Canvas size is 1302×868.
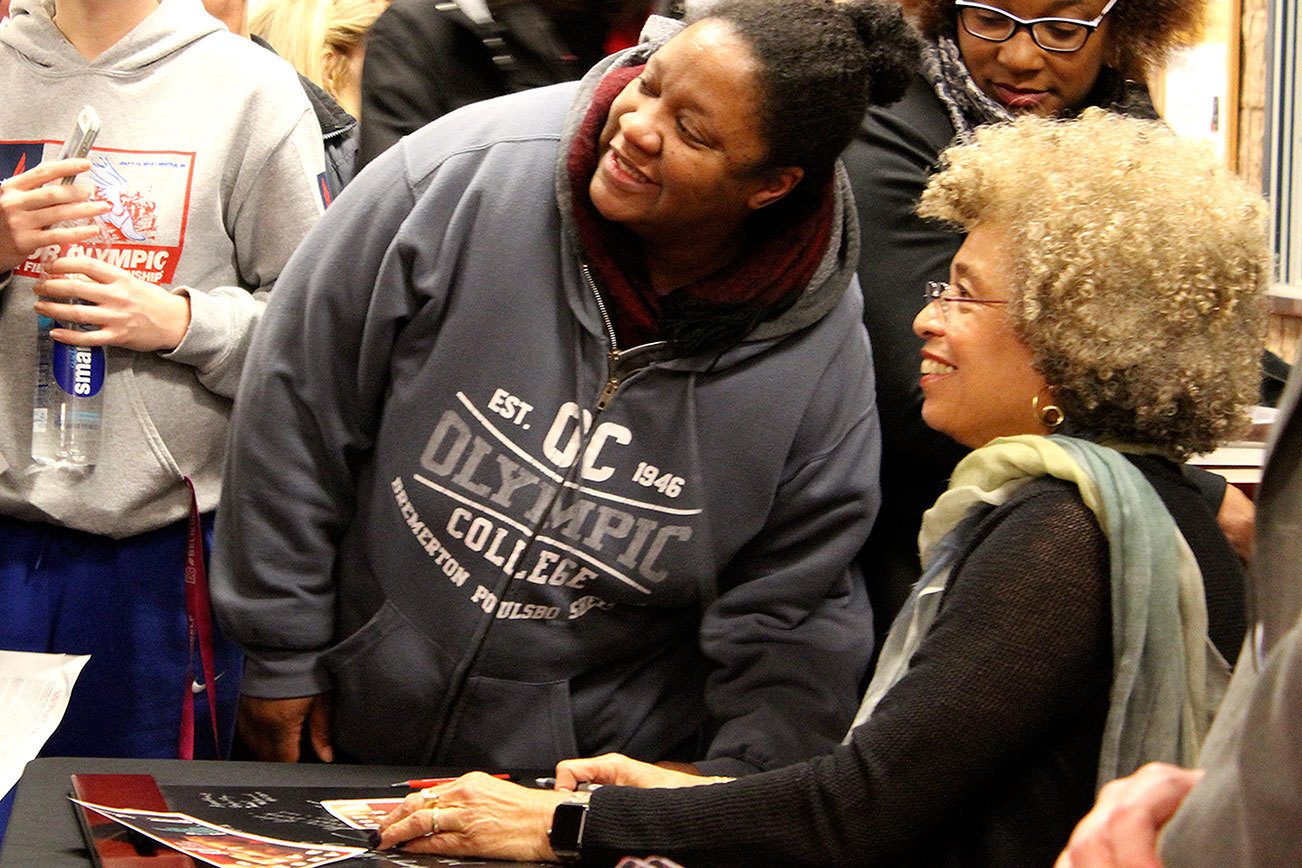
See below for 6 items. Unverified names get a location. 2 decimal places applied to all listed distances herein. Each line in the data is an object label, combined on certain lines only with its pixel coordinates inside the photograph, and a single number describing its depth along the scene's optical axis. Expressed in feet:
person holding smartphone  10.98
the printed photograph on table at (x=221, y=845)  9.00
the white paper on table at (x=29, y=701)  10.03
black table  9.12
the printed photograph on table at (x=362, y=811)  9.50
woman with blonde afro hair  10.77
